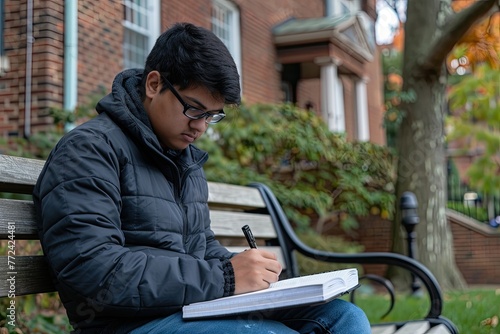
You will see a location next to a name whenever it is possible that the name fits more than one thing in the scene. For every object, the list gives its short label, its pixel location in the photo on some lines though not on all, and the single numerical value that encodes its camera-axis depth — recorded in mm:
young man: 1939
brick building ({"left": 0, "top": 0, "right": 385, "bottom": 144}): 6078
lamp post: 5895
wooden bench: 2213
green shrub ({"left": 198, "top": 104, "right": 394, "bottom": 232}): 7336
